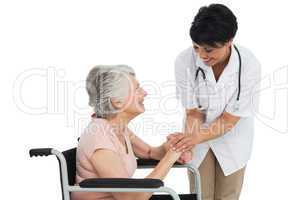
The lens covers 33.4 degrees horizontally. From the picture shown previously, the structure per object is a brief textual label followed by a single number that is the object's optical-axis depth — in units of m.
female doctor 2.43
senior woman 2.04
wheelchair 1.93
